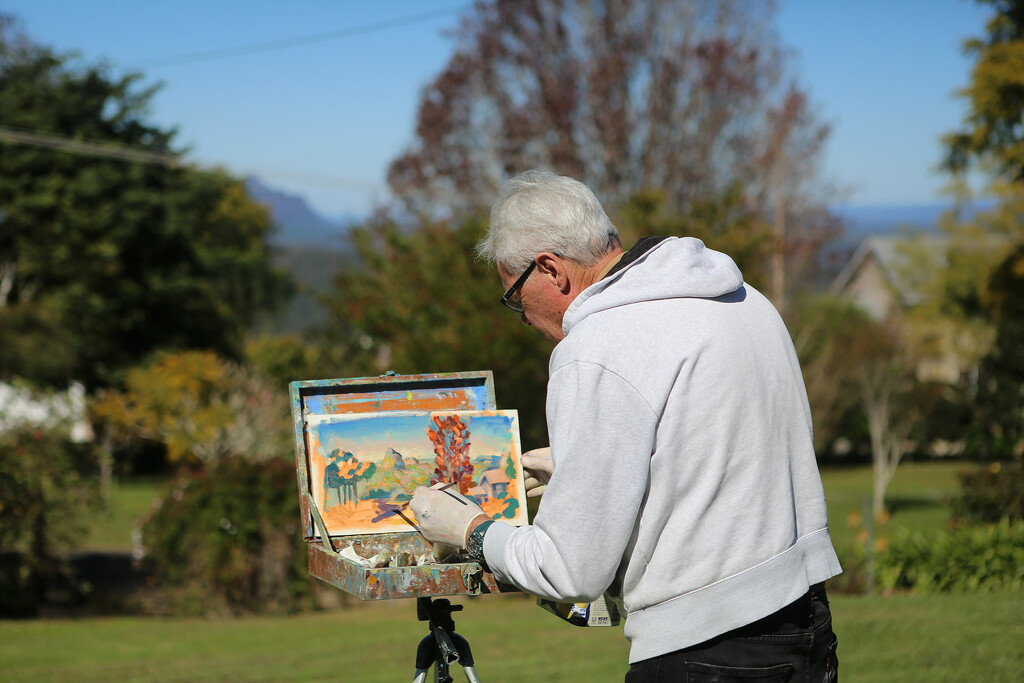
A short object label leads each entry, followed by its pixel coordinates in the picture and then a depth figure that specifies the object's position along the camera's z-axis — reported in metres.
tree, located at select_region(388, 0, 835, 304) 21.02
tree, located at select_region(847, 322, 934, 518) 25.39
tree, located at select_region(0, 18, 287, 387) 34.06
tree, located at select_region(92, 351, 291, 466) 15.48
